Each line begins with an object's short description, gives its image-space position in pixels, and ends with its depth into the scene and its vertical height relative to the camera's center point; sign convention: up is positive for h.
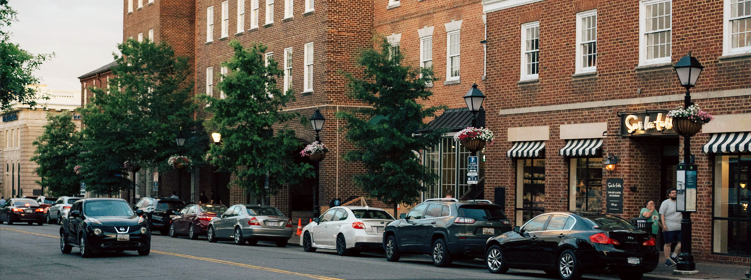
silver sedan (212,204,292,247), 27.62 -2.50
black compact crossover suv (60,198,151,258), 20.78 -2.01
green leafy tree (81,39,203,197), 44.00 +1.32
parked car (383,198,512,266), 19.02 -1.74
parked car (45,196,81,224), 46.03 -3.50
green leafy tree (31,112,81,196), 64.06 -0.99
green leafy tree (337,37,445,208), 25.52 +0.59
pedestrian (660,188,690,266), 18.98 -1.56
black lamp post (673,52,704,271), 17.23 +0.15
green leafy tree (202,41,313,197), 31.98 +0.62
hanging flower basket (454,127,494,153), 22.34 +0.31
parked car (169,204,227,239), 31.84 -2.71
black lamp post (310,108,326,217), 28.91 +0.74
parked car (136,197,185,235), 35.38 -2.71
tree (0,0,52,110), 38.50 +3.29
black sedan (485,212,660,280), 15.75 -1.76
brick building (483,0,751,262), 20.05 +1.19
